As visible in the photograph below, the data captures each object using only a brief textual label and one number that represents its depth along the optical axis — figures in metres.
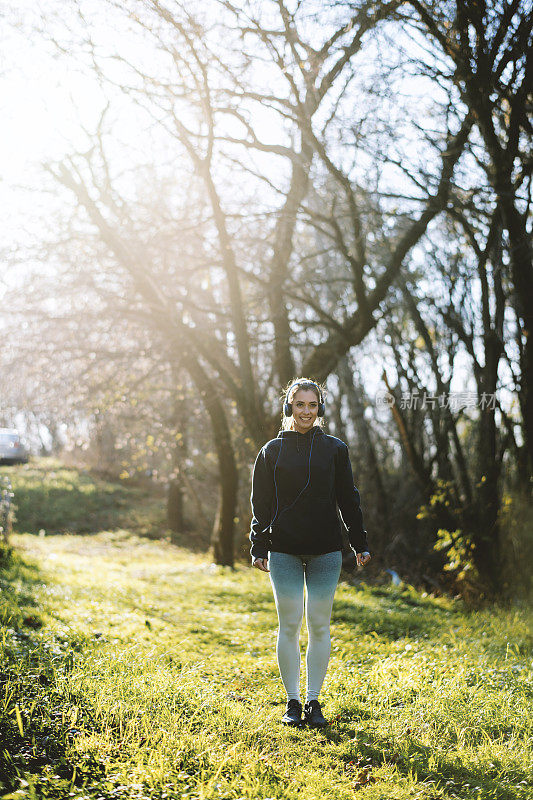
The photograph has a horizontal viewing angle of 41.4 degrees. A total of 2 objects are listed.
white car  26.95
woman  3.80
